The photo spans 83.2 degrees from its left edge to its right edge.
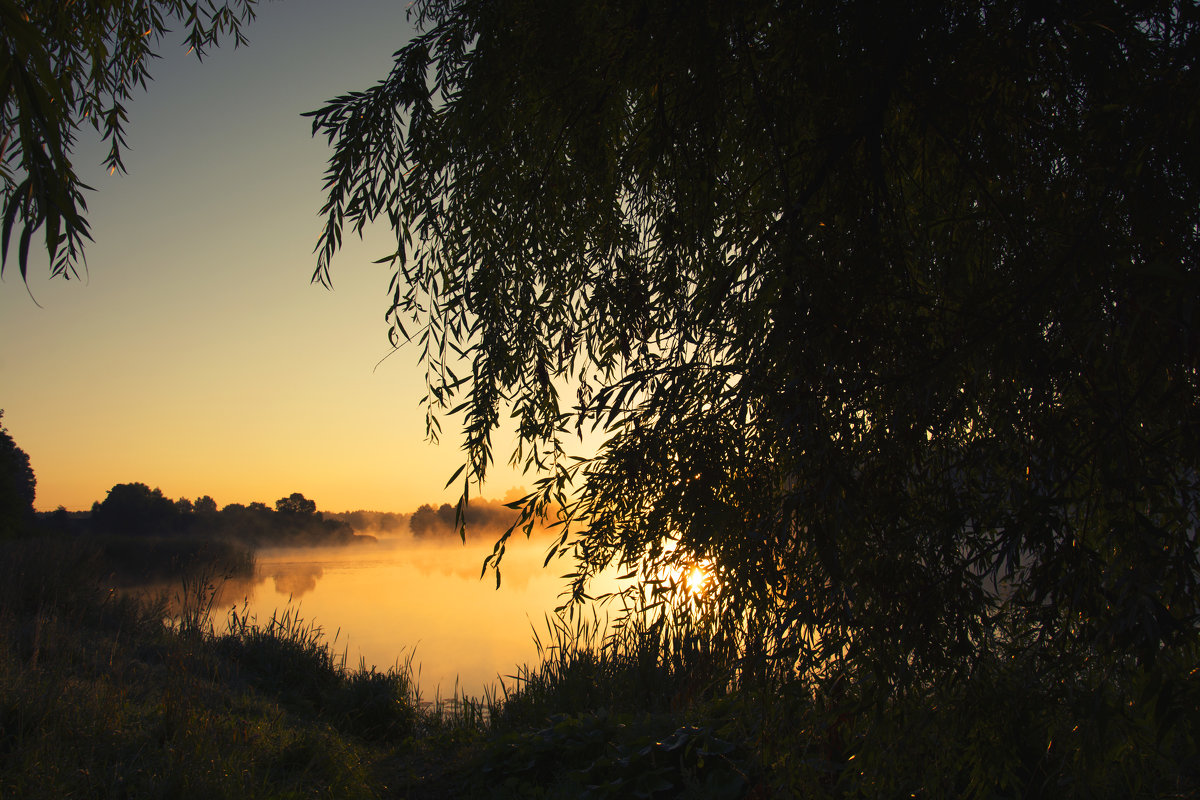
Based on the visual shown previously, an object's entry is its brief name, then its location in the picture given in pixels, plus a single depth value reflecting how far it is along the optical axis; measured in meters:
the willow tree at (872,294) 1.19
